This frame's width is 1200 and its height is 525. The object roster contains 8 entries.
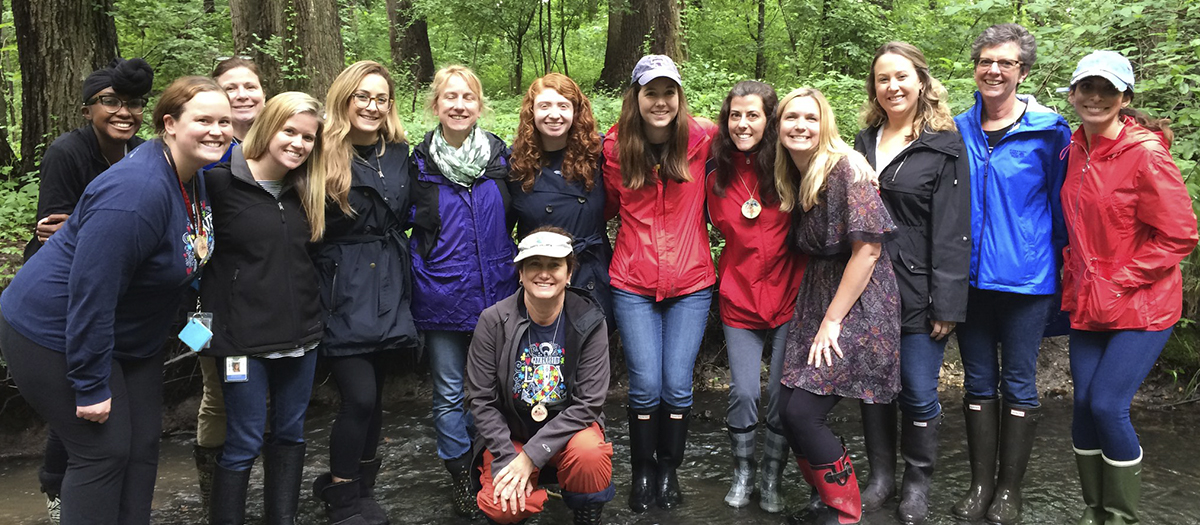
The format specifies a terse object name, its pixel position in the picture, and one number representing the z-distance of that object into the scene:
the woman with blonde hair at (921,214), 3.79
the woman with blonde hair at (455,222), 4.04
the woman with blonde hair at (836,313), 3.64
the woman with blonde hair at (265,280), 3.44
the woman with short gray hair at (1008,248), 3.79
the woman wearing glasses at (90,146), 3.68
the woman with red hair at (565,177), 4.09
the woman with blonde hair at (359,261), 3.77
